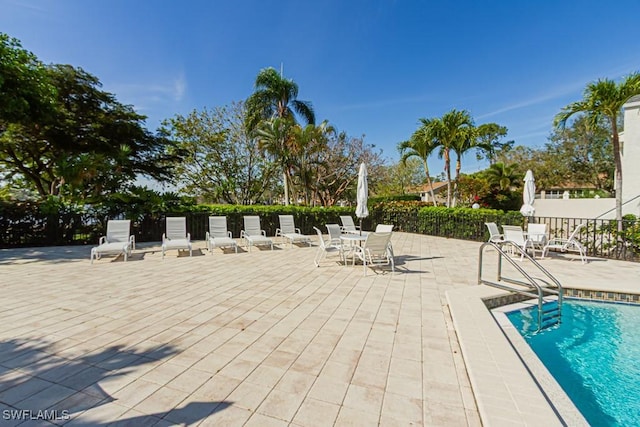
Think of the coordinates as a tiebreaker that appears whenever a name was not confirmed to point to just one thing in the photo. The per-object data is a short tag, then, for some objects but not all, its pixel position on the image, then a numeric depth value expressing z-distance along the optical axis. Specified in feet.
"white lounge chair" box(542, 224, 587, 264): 26.21
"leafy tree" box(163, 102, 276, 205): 68.28
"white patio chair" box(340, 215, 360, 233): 36.35
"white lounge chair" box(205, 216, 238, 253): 29.40
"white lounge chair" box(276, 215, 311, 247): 36.54
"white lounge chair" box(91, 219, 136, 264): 26.76
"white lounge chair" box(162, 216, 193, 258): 30.37
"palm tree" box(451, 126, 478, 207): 49.70
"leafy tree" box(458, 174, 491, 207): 81.87
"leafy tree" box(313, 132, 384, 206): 68.44
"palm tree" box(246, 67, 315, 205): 58.65
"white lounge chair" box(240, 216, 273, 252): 32.27
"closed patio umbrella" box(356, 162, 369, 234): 27.02
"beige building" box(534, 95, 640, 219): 44.34
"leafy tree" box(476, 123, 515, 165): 50.62
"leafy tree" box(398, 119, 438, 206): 52.81
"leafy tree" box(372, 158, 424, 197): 123.21
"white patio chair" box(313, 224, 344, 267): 24.02
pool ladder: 14.15
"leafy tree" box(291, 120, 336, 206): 53.26
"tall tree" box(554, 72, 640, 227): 31.32
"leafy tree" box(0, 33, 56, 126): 31.55
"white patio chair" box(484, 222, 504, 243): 31.29
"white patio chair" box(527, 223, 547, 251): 27.94
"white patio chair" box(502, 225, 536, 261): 27.35
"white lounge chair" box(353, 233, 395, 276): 19.84
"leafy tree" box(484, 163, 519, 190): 79.66
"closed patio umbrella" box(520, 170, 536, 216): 30.83
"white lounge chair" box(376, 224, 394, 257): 26.35
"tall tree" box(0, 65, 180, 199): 44.93
